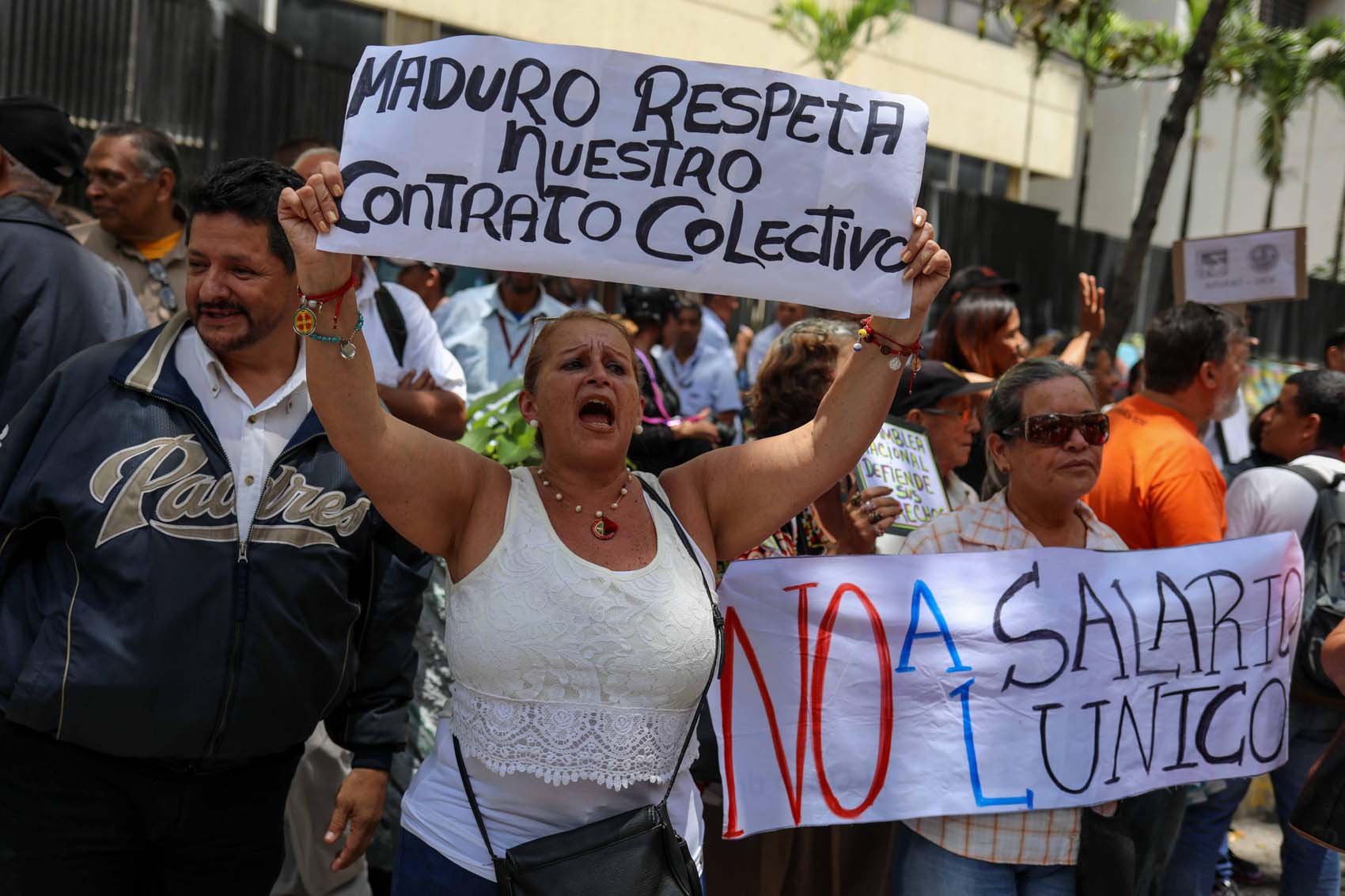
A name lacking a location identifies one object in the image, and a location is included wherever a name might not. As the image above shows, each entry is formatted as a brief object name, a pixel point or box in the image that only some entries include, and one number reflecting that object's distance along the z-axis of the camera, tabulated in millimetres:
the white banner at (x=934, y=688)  3445
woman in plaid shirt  3346
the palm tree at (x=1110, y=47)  19625
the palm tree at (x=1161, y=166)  9266
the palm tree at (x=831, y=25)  19719
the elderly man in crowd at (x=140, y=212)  5066
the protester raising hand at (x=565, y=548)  2523
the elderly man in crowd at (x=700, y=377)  9117
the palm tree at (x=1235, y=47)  20703
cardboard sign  7281
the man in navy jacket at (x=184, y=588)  2699
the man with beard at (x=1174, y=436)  4273
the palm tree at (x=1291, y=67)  21156
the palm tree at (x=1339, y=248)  25247
